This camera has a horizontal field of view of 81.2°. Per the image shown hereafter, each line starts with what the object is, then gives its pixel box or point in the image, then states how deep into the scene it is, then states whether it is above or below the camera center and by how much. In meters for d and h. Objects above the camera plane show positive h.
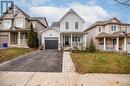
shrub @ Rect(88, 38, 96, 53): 12.36 -0.85
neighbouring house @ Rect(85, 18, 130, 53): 14.92 +1.33
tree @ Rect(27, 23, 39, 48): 13.57 +0.71
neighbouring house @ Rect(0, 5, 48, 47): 14.61 +3.31
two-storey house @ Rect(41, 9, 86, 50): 14.07 +1.71
